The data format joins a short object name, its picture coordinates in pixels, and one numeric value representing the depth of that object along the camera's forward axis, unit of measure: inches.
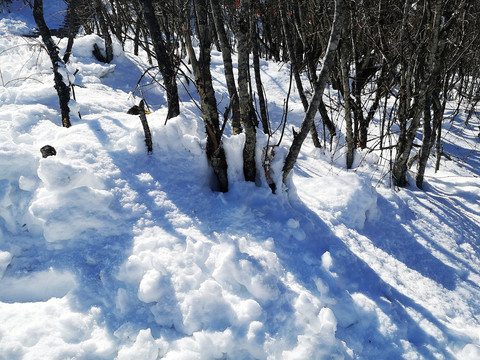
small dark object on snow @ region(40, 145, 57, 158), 97.3
